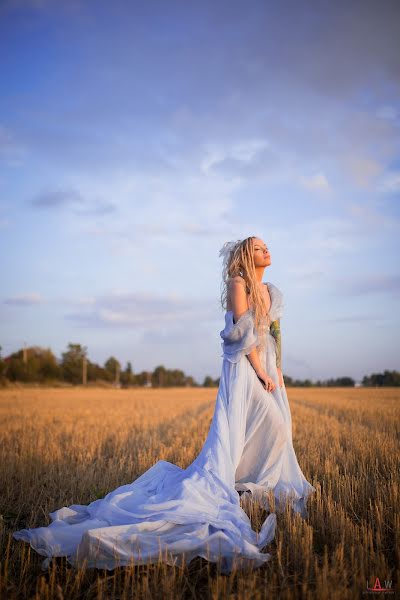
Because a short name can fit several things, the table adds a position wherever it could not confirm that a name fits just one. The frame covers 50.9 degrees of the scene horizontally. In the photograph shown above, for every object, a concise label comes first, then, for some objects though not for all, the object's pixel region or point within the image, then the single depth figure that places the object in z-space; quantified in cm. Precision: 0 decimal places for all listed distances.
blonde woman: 276
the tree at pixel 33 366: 5775
